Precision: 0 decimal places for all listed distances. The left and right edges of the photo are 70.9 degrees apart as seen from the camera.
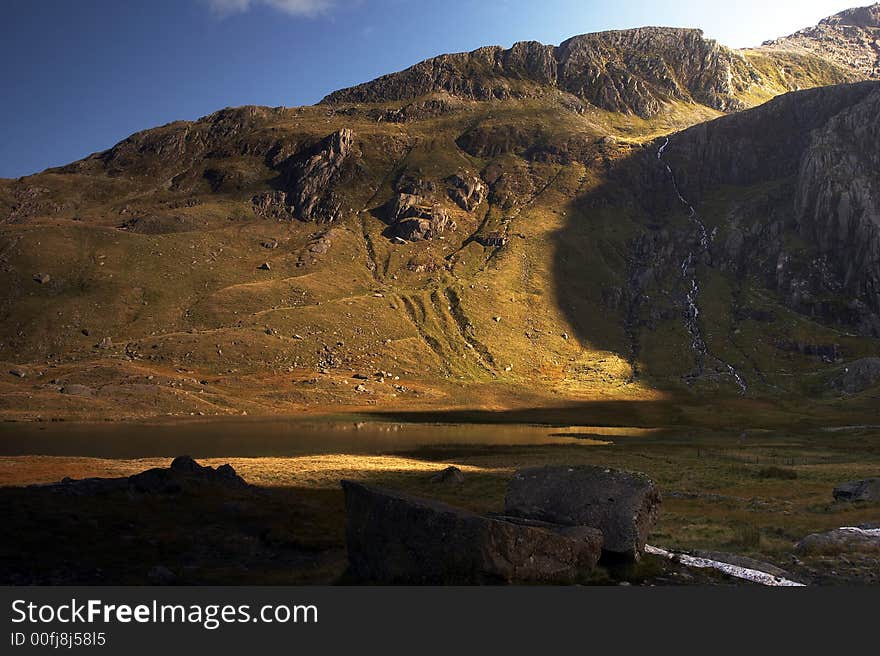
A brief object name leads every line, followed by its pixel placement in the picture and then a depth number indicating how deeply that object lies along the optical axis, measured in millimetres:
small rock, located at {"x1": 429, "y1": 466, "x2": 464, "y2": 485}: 51797
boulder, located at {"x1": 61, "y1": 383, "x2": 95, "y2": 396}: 121500
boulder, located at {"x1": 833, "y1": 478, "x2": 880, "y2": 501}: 42781
